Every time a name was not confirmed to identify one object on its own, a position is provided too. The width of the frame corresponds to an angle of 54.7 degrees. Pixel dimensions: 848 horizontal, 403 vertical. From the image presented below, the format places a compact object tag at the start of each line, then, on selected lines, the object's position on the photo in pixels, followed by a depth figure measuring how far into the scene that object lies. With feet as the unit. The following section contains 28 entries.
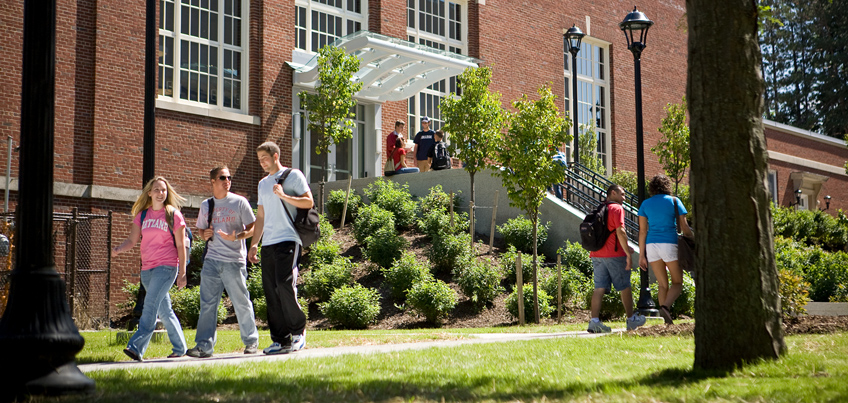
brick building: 60.59
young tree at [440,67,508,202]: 60.85
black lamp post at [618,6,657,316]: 43.19
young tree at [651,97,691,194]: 78.10
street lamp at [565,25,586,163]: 66.44
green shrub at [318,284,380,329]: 44.52
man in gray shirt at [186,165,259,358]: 24.88
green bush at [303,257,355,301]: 49.24
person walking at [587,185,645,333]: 32.22
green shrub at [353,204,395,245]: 57.88
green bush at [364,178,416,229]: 61.31
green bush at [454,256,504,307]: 48.08
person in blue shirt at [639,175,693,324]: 31.24
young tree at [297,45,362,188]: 65.87
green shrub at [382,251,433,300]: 48.14
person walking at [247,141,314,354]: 24.76
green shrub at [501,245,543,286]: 51.58
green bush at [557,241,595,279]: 53.31
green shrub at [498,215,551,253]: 57.72
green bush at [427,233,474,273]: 53.06
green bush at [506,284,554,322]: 45.83
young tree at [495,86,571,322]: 47.19
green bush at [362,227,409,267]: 53.26
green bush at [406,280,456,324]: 44.93
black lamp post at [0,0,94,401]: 15.62
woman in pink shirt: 23.68
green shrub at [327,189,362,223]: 64.89
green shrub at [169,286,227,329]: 47.21
